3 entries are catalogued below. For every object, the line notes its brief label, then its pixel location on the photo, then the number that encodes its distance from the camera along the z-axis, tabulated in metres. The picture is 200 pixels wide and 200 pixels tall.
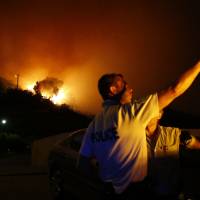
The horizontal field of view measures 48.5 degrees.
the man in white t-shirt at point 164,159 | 1.37
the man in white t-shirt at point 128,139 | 1.28
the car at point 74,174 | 2.03
